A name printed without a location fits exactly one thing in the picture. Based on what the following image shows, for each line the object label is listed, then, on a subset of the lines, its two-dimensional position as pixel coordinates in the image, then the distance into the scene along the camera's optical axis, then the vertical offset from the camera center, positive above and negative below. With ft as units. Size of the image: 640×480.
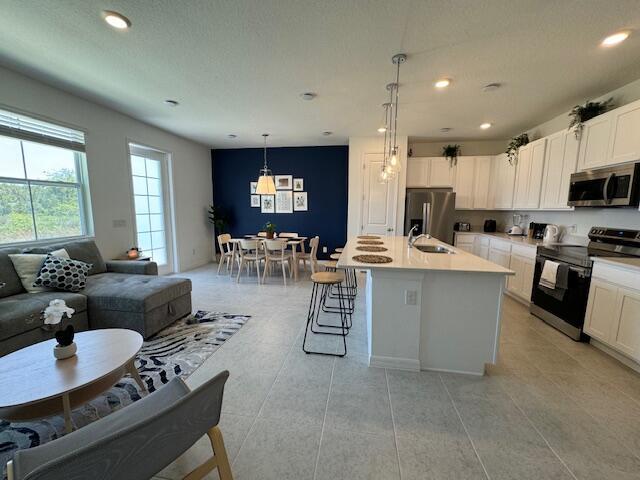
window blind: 8.80 +2.80
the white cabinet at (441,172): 16.26 +2.44
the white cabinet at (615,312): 6.81 -2.77
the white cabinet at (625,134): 7.83 +2.46
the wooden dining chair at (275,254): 14.52 -2.70
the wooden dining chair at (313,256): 15.35 -2.75
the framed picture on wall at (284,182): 19.69 +2.08
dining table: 15.57 -2.58
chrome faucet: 9.76 -1.07
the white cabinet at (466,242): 15.53 -1.79
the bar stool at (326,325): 8.04 -4.12
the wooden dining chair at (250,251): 14.82 -2.63
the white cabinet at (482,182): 15.92 +1.82
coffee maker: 13.00 -0.89
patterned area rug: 5.01 -4.27
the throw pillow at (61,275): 8.24 -2.15
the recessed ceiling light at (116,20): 6.03 +4.44
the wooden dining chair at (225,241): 16.31 -1.99
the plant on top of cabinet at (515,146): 13.57 +3.48
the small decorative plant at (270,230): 16.11 -1.26
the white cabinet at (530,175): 12.17 +1.85
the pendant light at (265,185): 15.76 +1.45
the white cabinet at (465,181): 16.03 +1.88
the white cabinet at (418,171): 16.55 +2.56
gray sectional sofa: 6.77 -2.83
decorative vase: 5.09 -2.81
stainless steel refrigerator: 15.47 +0.02
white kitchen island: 6.62 -2.68
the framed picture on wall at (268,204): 20.18 +0.44
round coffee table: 4.25 -2.96
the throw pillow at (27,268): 8.25 -1.91
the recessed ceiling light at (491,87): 9.27 +4.50
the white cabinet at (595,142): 8.87 +2.52
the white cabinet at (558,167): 10.38 +1.89
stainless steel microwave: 8.05 +0.89
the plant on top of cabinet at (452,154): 15.96 +3.54
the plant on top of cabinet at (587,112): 9.55 +3.74
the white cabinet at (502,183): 14.33 +1.64
